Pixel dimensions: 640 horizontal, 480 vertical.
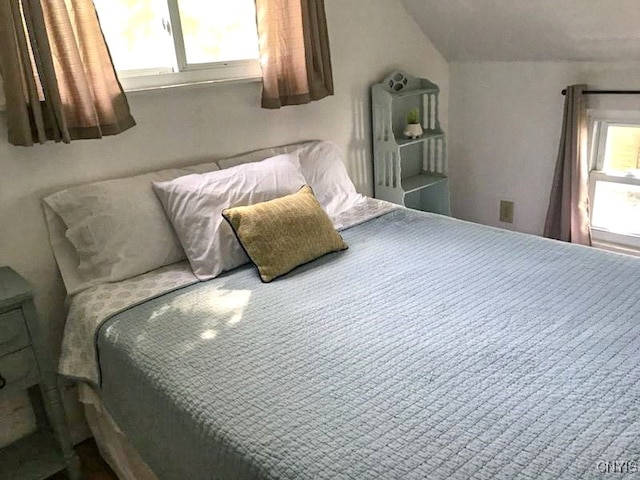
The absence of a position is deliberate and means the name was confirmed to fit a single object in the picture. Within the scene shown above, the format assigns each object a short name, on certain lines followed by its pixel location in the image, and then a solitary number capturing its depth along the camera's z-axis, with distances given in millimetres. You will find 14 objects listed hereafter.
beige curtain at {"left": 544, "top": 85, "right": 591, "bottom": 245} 2635
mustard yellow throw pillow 1871
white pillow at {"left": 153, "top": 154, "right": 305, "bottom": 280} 1908
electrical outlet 3145
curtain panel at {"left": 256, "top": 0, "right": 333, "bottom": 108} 2250
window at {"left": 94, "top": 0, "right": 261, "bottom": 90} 1994
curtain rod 2472
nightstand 1613
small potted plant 2889
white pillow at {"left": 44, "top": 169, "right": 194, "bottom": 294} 1838
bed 1056
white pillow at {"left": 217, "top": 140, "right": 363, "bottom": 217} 2398
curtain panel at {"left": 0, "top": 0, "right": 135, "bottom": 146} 1611
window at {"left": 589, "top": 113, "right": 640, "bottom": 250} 2654
